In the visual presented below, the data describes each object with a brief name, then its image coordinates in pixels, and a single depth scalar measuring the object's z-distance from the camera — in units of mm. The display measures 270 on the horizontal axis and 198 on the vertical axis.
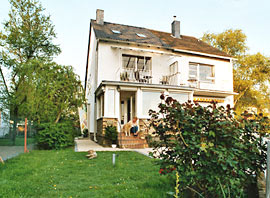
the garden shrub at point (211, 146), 2605
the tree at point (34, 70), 11133
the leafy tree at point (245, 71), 23094
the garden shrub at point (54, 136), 9859
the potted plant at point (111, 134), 11125
